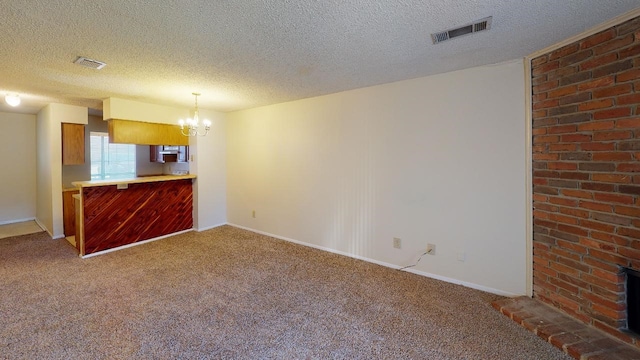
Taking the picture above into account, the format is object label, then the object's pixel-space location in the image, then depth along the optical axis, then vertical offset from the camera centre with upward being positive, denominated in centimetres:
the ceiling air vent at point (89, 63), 248 +108
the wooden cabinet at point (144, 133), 420 +73
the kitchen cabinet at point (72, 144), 467 +59
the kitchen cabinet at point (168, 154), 571 +51
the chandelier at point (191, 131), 493 +84
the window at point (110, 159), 611 +42
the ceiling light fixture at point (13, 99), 364 +105
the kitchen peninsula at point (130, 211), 386 -54
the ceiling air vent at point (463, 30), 190 +106
